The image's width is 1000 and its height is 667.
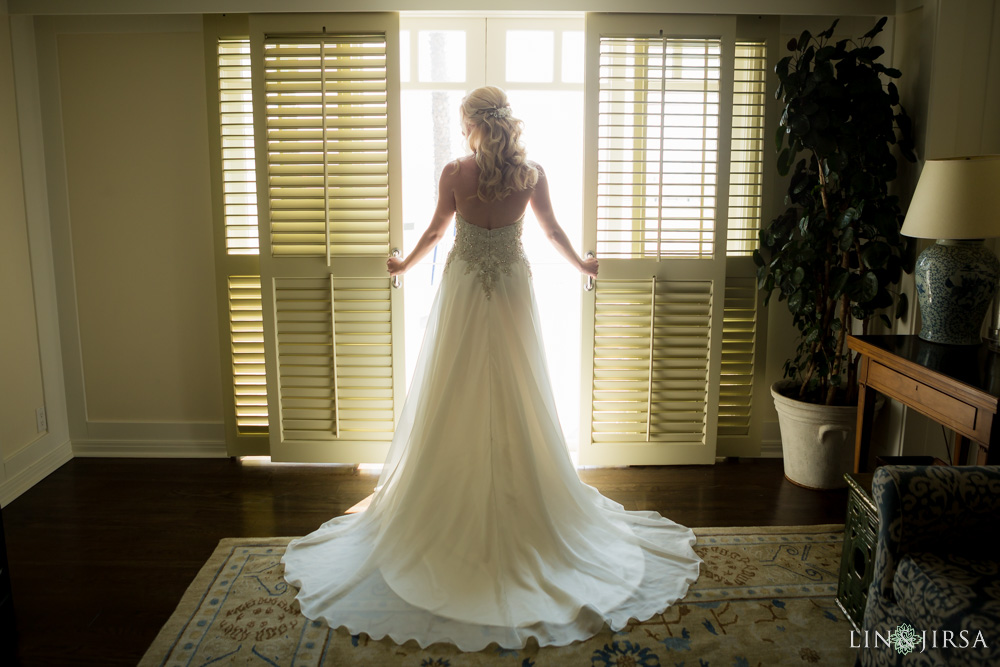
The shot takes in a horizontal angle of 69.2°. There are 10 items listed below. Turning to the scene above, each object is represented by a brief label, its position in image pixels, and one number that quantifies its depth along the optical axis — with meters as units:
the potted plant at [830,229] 2.98
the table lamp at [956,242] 2.38
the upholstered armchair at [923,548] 1.69
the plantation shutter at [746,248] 3.36
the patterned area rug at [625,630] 2.09
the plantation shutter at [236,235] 3.35
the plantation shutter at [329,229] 3.21
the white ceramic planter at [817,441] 3.23
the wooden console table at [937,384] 2.08
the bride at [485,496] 2.31
